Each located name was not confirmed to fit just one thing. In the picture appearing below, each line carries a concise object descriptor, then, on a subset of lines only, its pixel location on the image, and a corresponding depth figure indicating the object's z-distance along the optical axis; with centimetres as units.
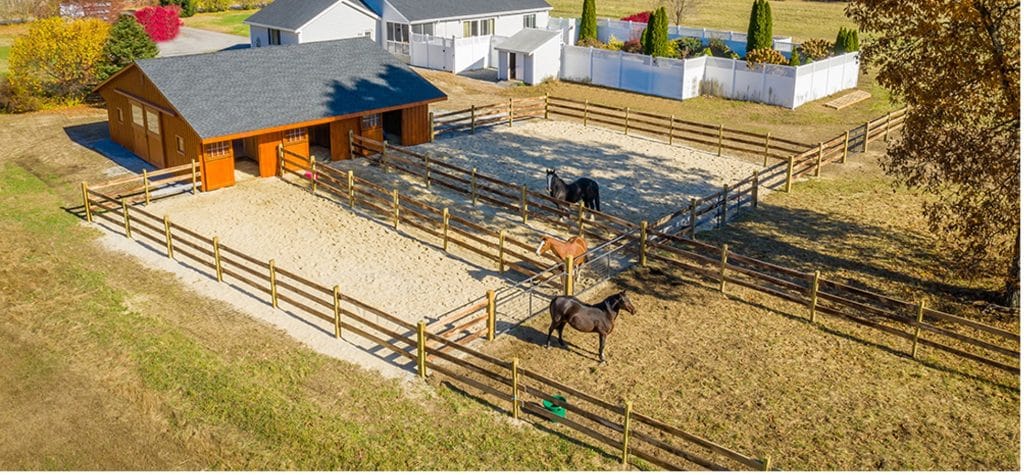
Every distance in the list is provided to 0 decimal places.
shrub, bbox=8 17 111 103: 3641
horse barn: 2614
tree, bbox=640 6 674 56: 4059
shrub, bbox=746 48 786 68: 3938
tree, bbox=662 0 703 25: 5588
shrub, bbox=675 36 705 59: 4406
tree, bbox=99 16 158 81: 3728
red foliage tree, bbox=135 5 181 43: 5753
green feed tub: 1426
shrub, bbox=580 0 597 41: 4759
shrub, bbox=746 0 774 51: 4103
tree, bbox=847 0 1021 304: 1630
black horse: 2393
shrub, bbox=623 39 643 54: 4366
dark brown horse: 1636
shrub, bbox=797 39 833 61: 4112
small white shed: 4269
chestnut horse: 2003
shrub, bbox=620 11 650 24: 5231
